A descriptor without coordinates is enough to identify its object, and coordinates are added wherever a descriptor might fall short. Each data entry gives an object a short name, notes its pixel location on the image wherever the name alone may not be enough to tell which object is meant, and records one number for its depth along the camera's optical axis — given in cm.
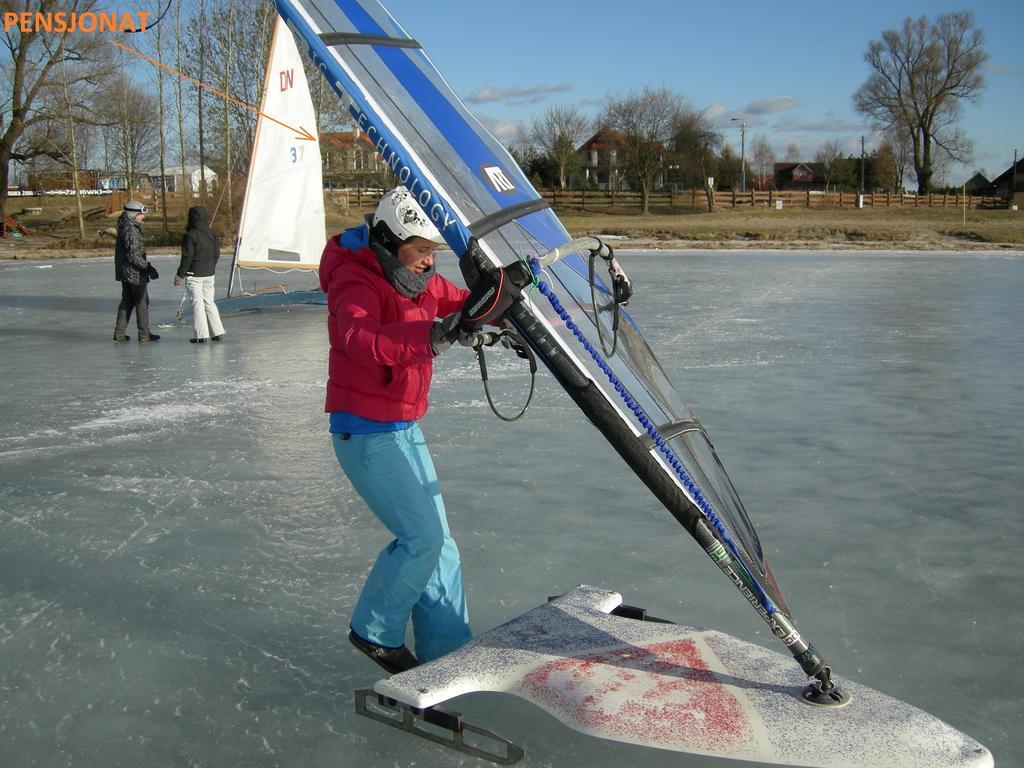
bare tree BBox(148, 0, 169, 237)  3164
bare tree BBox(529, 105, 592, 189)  5766
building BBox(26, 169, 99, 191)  4864
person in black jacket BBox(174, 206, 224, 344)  1052
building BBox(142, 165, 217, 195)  3313
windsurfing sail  267
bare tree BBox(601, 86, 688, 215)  5275
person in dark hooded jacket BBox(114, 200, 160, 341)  1046
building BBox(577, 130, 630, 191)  5890
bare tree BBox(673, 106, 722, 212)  5722
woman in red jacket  293
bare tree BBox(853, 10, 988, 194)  6481
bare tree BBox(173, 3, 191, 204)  3240
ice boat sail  1379
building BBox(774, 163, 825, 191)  9081
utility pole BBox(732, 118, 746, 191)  6261
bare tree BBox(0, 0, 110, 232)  3428
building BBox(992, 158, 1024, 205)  7469
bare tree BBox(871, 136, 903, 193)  7112
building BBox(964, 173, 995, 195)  8237
